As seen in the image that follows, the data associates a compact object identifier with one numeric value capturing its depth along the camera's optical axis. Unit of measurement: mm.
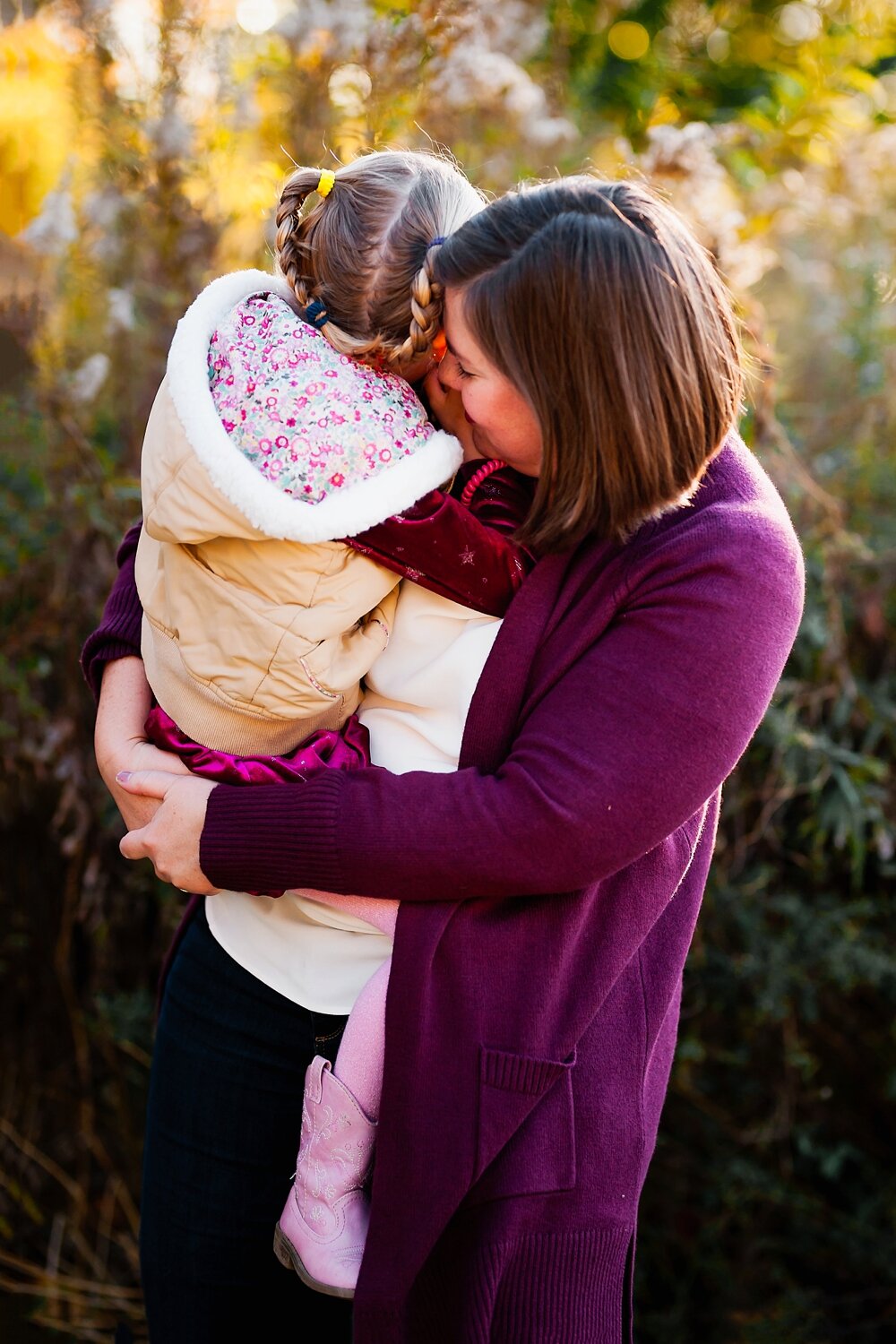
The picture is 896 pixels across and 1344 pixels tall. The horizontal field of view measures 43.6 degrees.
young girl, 1155
